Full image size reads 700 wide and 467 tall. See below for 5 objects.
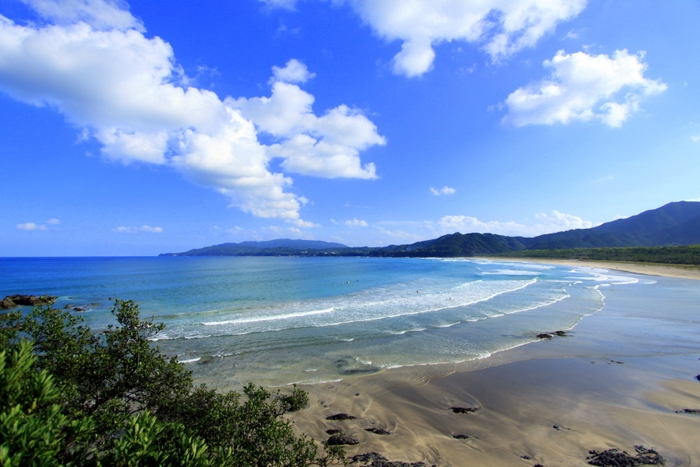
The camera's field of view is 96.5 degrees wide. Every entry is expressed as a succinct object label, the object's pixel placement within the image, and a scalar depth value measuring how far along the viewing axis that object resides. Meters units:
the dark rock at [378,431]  10.07
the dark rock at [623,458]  8.28
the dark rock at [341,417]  10.94
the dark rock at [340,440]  9.42
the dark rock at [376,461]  8.36
